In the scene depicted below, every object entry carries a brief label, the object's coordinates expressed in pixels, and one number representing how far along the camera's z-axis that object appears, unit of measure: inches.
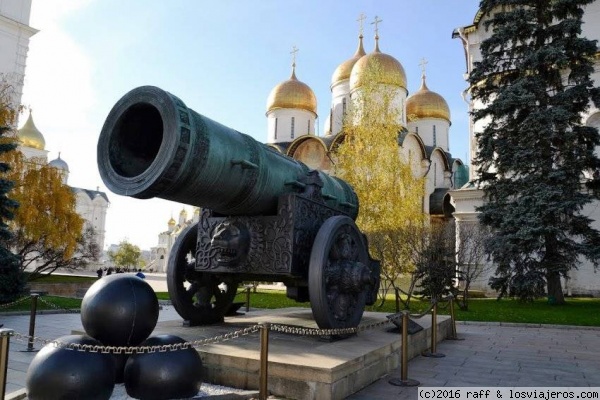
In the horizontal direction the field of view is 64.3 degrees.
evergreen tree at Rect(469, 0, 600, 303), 557.3
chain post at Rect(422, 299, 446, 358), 248.3
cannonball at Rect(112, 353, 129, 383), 160.2
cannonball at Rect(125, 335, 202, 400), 140.4
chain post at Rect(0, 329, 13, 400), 117.0
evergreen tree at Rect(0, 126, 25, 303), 444.8
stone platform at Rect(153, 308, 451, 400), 152.0
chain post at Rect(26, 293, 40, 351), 255.1
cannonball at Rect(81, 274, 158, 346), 150.9
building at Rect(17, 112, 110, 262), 2208.9
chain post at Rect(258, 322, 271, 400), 143.8
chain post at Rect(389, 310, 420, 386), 182.9
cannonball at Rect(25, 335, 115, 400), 128.6
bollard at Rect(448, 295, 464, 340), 316.8
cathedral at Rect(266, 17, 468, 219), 1239.5
